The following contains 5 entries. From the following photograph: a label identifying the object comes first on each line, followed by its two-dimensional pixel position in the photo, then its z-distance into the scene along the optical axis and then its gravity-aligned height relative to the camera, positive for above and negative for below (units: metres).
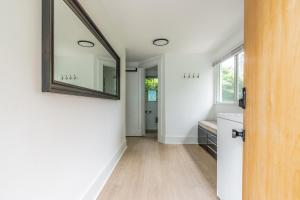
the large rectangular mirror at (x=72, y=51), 0.70 +0.38
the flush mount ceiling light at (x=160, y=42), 2.48 +1.18
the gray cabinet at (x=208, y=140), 2.35 -0.84
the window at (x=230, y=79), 2.41 +0.45
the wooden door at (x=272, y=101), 0.41 +0.00
